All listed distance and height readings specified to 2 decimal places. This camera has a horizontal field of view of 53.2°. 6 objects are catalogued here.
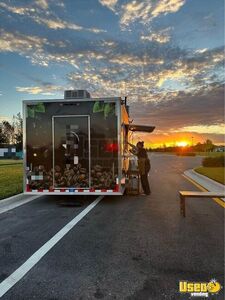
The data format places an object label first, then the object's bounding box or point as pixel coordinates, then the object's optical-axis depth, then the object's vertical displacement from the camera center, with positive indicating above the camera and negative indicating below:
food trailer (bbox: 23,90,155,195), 6.72 +0.12
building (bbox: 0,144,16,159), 53.82 +0.04
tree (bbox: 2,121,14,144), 70.67 +6.64
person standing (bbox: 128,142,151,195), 8.27 -0.49
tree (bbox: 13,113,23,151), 61.07 +7.12
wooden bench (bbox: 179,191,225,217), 5.72 -1.16
